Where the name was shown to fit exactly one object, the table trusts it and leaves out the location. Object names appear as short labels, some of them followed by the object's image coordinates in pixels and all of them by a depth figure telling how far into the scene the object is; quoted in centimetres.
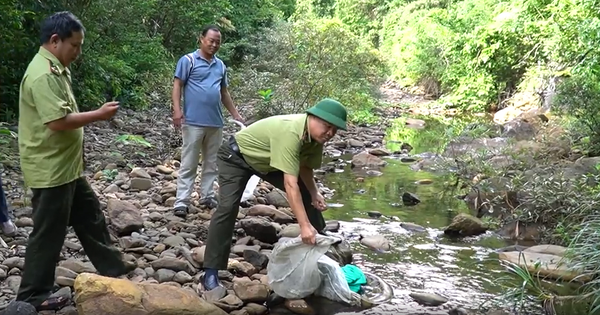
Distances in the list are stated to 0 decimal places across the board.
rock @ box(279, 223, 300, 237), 506
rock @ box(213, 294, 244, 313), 365
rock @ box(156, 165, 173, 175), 700
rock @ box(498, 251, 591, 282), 443
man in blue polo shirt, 515
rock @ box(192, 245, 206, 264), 431
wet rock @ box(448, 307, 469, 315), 411
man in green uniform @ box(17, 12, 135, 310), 298
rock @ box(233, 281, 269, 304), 381
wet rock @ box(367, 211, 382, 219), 700
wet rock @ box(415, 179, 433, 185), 905
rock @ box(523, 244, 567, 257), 516
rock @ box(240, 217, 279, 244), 498
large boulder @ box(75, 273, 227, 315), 314
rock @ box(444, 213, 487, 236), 634
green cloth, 421
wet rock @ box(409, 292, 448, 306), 429
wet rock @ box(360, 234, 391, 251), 570
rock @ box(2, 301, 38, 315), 300
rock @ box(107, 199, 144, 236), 464
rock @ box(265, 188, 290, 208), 655
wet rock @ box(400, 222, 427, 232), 649
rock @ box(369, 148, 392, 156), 1145
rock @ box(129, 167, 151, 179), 654
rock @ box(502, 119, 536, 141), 1202
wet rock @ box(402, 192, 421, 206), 778
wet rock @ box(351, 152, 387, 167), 1030
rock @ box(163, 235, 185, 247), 457
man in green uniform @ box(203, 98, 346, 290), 334
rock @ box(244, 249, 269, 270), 444
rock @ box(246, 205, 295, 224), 579
